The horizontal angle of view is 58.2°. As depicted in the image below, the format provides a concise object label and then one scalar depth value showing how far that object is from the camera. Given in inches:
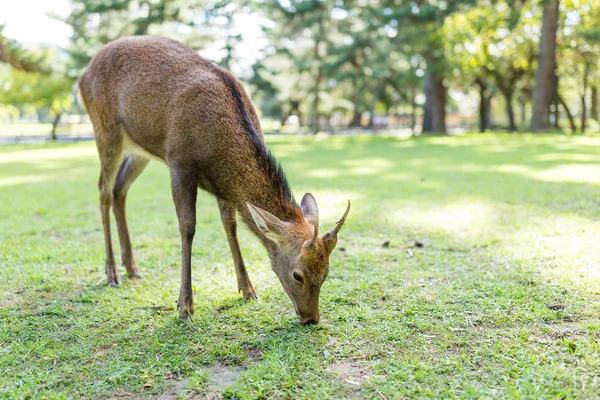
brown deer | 150.9
